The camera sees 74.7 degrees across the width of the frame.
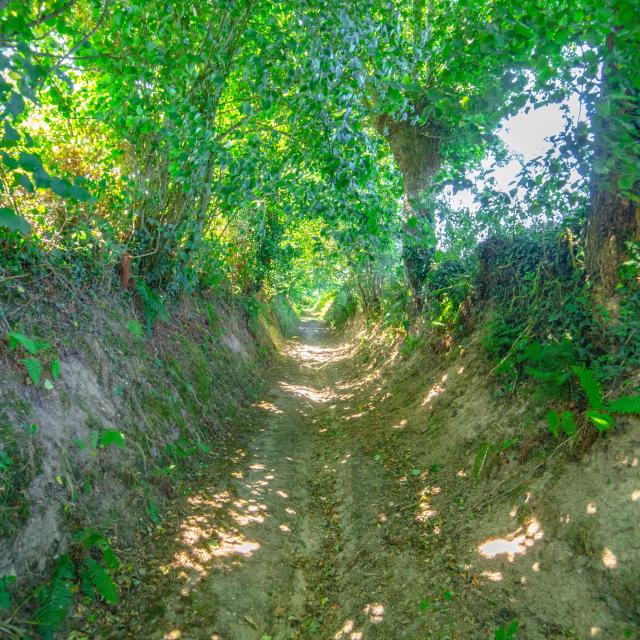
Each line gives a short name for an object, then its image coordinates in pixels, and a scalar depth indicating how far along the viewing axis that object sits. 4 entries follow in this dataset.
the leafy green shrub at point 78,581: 3.17
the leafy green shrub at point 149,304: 7.27
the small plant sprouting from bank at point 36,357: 4.12
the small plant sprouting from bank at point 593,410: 4.12
